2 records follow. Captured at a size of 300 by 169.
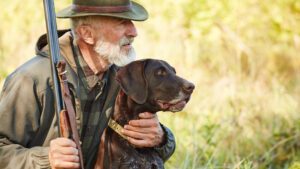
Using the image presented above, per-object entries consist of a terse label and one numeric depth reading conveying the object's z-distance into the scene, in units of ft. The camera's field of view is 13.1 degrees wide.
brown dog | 23.78
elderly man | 24.48
